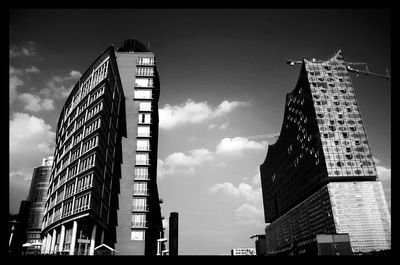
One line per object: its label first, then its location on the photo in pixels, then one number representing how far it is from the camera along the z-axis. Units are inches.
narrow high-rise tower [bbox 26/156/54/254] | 5644.7
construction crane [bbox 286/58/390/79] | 6055.1
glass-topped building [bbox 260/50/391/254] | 3924.7
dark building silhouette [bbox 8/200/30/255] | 1292.3
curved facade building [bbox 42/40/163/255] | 1934.1
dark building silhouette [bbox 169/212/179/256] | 2422.5
